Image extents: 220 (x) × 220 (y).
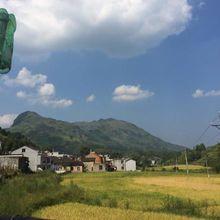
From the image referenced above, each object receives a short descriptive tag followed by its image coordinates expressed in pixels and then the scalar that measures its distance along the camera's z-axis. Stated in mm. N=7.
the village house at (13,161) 53307
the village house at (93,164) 86145
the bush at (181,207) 14358
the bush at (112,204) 15775
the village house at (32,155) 67864
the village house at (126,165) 93595
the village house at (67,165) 78623
